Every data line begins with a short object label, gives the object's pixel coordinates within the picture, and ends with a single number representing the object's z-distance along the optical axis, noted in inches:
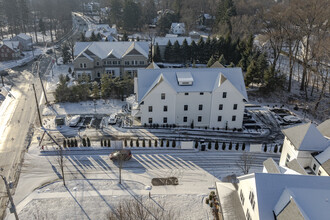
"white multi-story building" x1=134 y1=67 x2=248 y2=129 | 1716.2
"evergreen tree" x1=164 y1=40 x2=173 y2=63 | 3068.4
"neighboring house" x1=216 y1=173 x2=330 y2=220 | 819.6
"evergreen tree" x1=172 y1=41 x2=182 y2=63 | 3037.2
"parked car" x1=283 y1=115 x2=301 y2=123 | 1895.7
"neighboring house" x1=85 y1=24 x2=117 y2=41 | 3722.2
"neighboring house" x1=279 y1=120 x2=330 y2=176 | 1175.0
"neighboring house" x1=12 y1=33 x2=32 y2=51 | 3659.0
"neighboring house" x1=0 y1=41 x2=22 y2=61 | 3235.7
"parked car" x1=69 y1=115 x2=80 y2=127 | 1776.6
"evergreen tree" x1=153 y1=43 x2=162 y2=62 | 3035.7
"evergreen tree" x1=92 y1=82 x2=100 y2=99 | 2131.4
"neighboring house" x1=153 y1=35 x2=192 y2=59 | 3156.5
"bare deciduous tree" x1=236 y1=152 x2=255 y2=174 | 1355.8
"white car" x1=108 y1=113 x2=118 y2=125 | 1804.9
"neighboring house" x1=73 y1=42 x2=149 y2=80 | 2605.8
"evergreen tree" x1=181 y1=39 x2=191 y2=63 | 3047.0
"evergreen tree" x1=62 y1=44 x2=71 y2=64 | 3053.6
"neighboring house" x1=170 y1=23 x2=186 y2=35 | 4345.5
